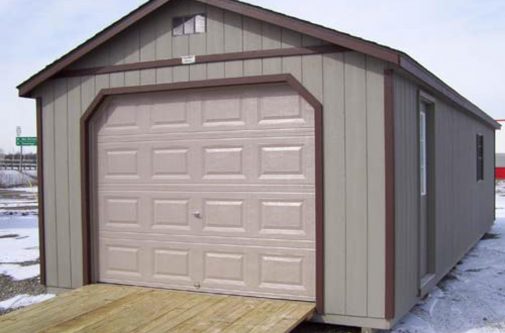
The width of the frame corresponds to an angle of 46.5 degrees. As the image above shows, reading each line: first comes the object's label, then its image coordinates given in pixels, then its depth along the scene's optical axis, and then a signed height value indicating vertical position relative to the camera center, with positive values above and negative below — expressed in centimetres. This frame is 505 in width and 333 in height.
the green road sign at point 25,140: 2953 +97
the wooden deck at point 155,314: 468 -135
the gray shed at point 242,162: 520 -5
